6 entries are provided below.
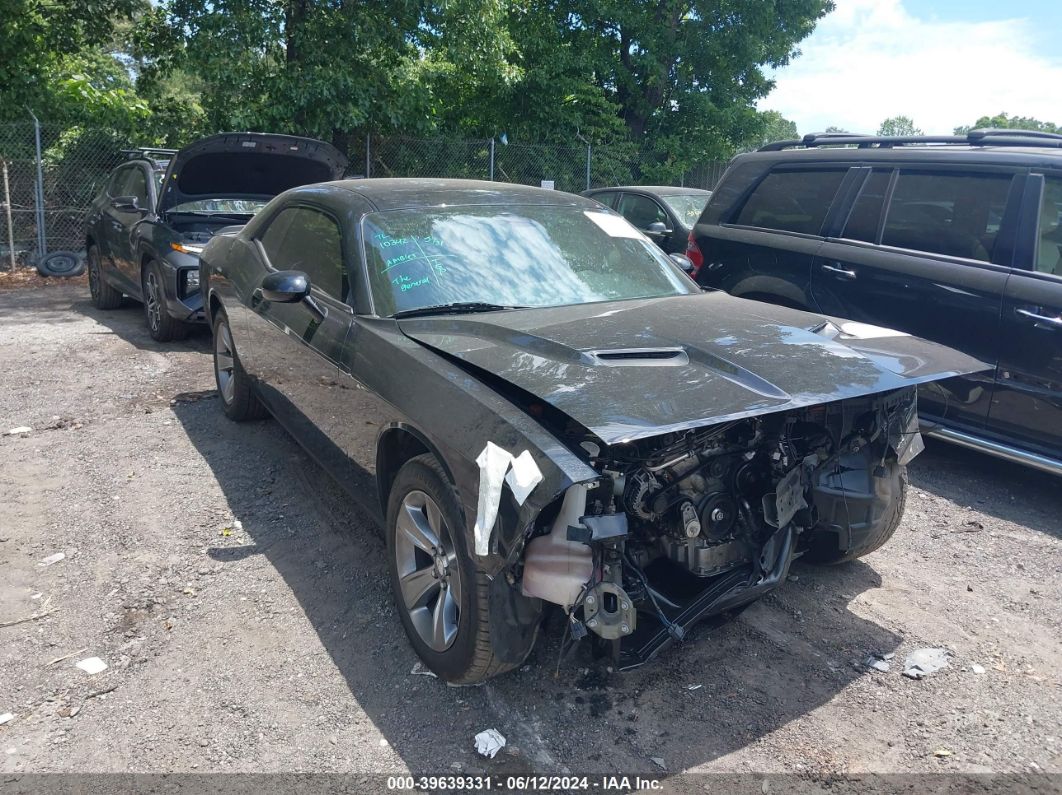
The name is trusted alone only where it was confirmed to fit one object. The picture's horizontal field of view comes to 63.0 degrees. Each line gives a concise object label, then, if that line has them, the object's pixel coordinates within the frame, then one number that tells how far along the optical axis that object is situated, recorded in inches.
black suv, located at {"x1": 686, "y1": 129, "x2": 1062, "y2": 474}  193.0
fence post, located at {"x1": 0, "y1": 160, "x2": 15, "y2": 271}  495.0
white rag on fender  101.3
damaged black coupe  108.0
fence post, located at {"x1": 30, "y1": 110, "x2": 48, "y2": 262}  511.5
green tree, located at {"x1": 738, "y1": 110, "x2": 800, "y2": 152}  845.8
